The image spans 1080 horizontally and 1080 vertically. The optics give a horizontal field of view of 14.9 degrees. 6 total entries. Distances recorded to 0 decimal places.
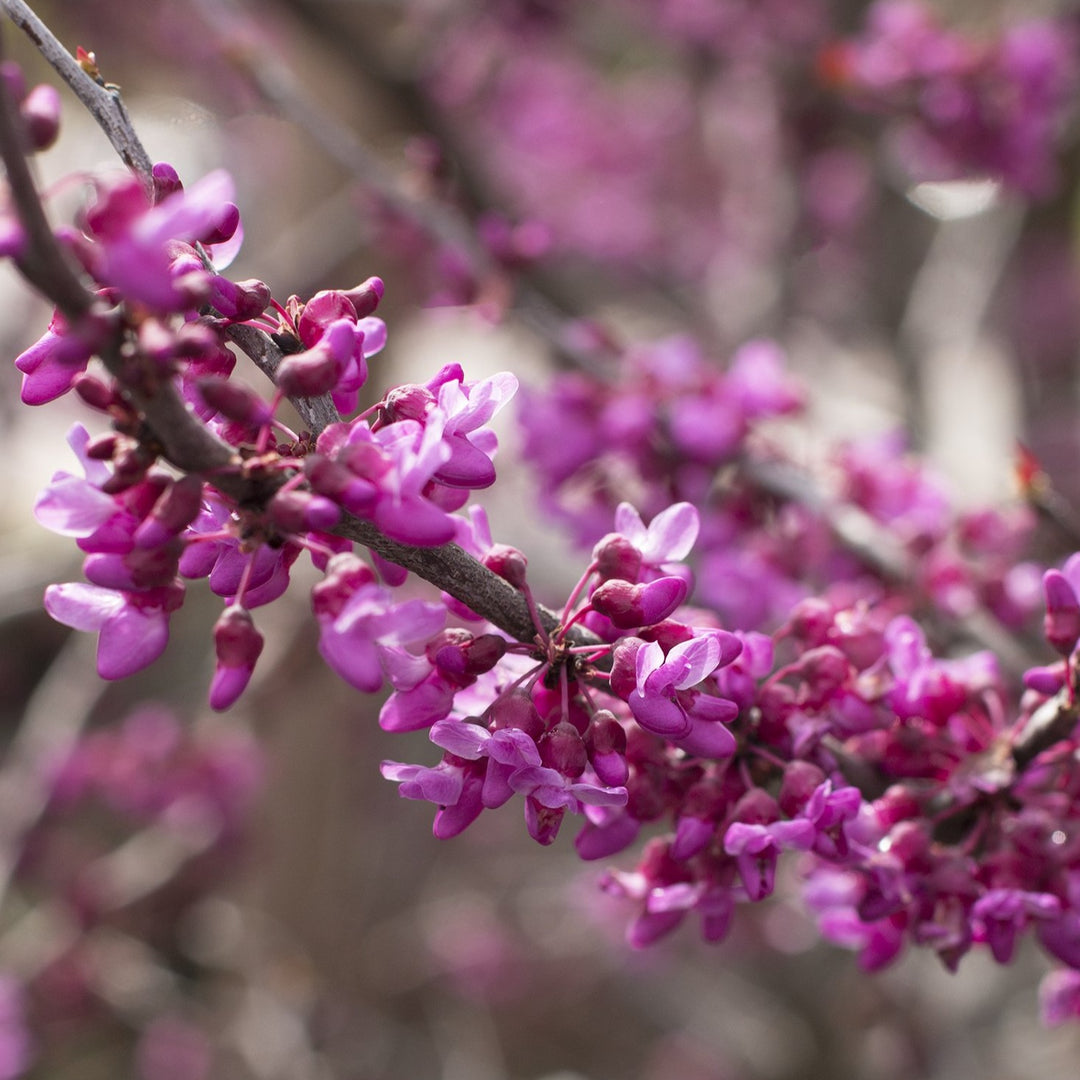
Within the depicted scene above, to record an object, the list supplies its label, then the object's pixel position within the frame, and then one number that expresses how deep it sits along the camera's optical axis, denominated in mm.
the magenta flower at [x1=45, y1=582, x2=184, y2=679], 375
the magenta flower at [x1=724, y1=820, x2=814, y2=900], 378
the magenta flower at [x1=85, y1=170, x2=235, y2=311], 355
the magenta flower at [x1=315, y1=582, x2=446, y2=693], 367
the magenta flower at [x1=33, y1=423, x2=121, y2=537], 368
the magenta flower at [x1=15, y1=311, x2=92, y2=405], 374
